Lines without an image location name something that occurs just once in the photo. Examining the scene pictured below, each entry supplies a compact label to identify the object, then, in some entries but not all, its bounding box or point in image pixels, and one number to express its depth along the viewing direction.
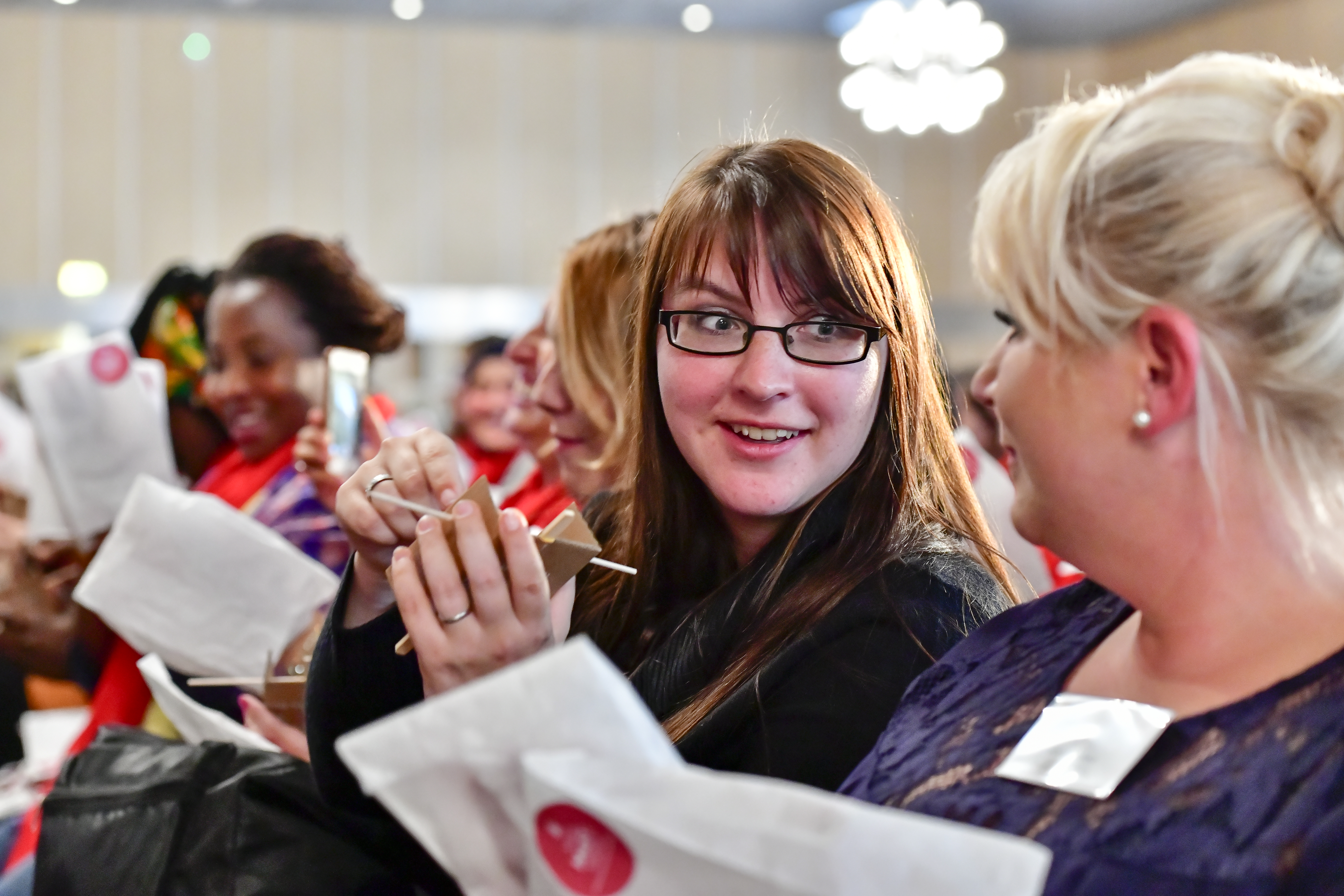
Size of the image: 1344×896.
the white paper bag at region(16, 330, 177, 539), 2.39
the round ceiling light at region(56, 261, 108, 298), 6.95
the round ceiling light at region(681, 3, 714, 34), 7.28
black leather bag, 1.24
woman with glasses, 1.10
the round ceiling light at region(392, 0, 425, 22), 7.08
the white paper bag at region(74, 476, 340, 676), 1.82
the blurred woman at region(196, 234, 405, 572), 2.34
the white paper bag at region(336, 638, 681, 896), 0.68
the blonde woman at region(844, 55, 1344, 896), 0.74
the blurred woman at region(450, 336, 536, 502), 4.23
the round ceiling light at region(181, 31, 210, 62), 7.02
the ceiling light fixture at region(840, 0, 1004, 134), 5.53
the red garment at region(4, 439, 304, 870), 2.09
